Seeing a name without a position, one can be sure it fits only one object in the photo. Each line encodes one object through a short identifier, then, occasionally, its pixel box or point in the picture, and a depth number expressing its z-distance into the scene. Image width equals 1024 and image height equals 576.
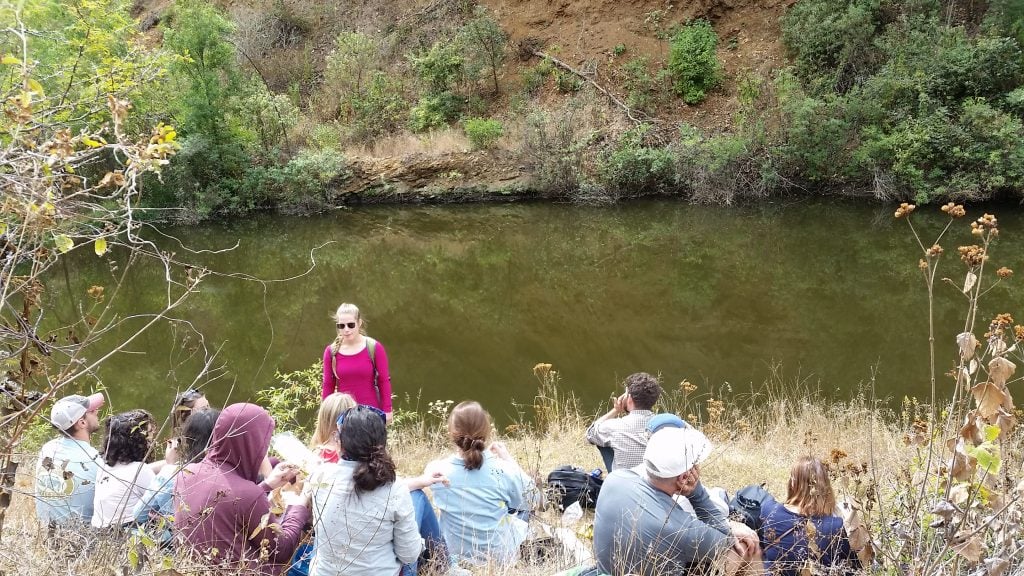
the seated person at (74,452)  2.98
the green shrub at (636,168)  16.75
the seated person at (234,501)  2.46
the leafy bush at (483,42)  20.45
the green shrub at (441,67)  20.12
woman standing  4.43
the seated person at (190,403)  3.77
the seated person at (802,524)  2.61
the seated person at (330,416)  3.26
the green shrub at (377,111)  20.11
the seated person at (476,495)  2.99
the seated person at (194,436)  2.77
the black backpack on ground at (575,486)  3.93
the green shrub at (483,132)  18.31
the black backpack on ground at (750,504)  3.05
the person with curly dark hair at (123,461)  2.89
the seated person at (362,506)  2.38
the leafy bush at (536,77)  20.34
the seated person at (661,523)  2.40
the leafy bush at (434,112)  19.81
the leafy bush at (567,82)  19.95
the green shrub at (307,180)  17.28
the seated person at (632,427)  3.69
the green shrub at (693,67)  18.77
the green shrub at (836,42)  16.64
